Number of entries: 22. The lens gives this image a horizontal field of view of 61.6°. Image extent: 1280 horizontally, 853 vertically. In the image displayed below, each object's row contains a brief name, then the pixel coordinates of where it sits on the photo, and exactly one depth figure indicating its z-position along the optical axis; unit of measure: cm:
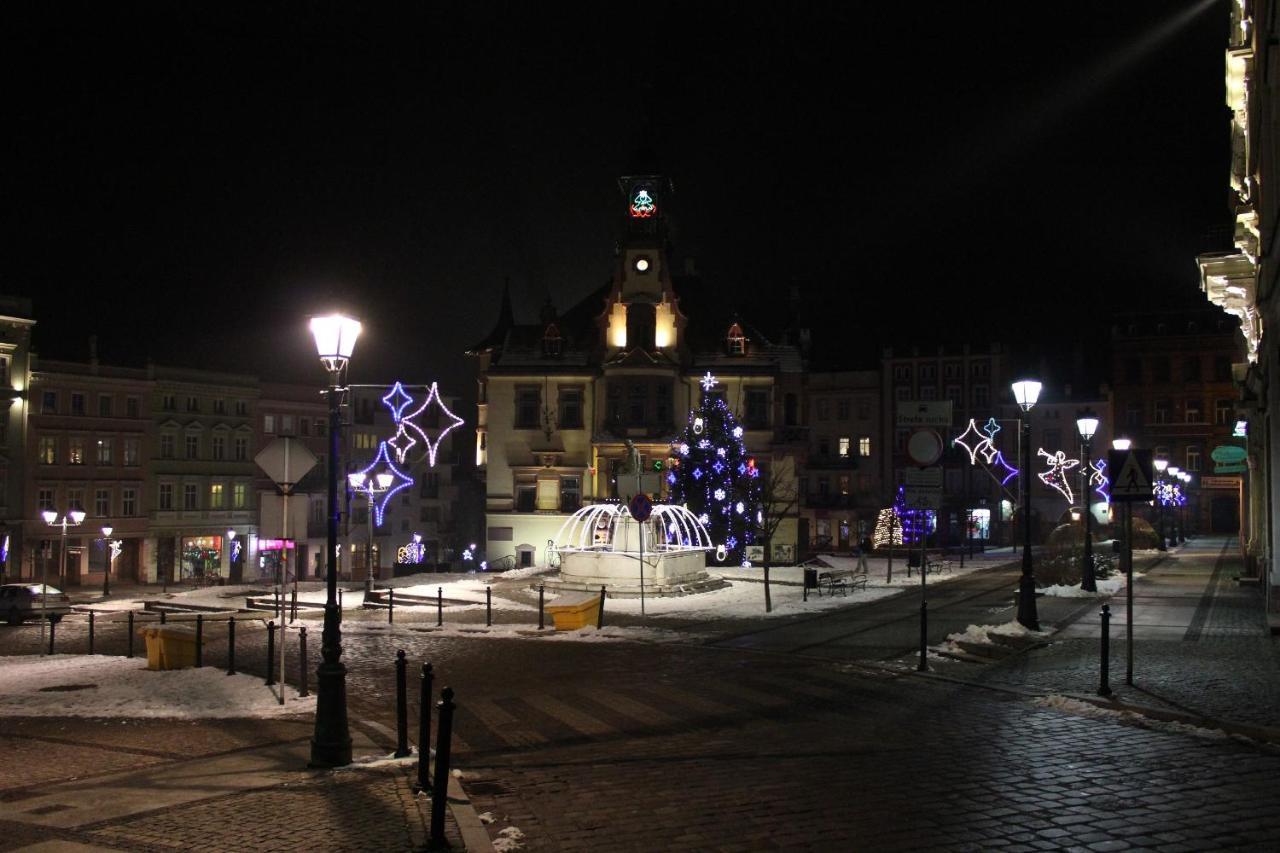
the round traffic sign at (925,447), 1634
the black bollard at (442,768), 782
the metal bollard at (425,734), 955
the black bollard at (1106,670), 1344
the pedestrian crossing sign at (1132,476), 1395
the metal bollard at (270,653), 1592
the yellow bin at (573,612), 2398
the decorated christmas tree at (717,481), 4991
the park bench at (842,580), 3356
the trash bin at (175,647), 1831
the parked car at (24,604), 3291
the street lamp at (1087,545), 2770
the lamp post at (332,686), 1084
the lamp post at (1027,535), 1975
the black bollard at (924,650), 1658
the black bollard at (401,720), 1126
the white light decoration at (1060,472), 5888
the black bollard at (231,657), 1723
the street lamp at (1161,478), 4669
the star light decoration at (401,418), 4445
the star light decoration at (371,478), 3964
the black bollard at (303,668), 1556
